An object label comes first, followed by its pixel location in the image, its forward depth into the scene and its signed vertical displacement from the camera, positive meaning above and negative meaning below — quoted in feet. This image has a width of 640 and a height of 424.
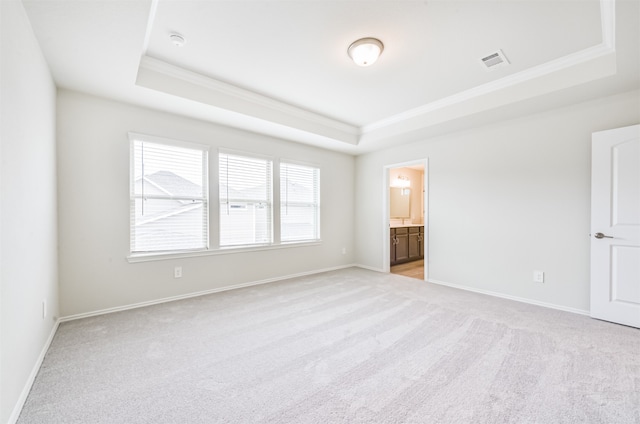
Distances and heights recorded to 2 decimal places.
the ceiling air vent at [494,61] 8.52 +4.87
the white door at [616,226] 8.71 -0.56
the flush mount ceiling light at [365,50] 7.79 +4.73
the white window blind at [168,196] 10.66 +0.56
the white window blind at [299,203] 15.31 +0.41
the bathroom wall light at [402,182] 22.43 +2.33
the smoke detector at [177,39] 7.62 +4.93
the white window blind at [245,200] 12.93 +0.48
